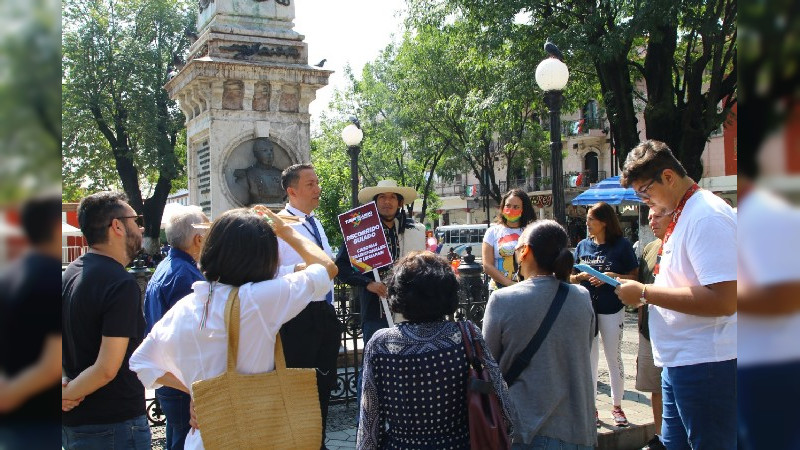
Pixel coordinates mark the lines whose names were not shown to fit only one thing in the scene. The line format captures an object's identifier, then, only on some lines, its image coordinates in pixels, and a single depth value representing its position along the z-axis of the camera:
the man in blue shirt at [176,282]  3.75
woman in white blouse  2.62
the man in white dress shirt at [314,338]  4.04
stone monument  8.81
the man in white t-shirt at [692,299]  2.88
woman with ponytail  3.15
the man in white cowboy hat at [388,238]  5.52
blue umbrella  13.85
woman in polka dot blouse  2.71
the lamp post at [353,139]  12.90
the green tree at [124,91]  28.64
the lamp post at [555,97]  7.18
